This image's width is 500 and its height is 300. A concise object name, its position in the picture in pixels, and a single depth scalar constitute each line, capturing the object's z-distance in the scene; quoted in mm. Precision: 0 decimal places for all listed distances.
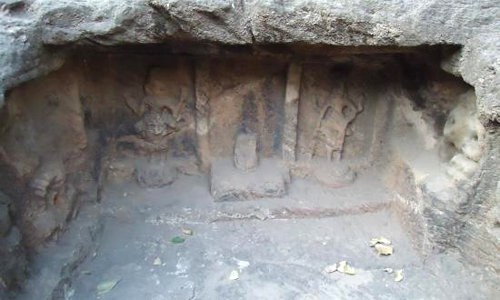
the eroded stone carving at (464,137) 2195
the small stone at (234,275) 2426
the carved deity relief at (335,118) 2793
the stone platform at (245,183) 2791
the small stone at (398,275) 2421
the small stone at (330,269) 2482
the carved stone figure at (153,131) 2785
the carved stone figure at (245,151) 2875
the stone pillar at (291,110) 2712
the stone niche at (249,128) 2328
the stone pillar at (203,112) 2686
